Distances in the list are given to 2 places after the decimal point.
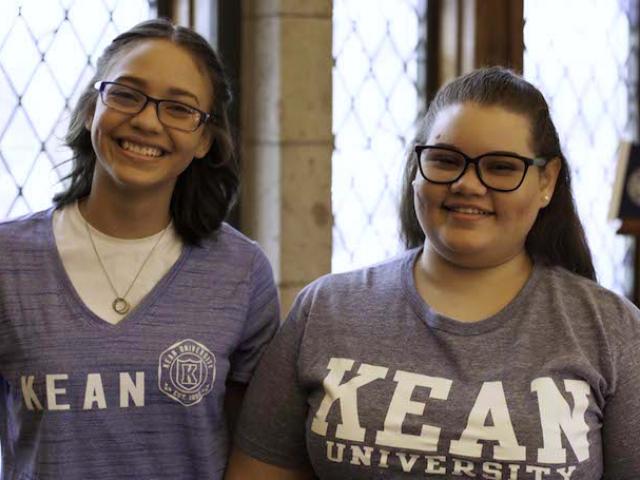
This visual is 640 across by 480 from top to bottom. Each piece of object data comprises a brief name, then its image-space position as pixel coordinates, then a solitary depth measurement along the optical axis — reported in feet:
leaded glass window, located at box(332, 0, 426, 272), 10.65
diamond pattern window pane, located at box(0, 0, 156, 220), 8.57
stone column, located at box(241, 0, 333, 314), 9.41
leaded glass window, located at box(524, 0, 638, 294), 12.32
